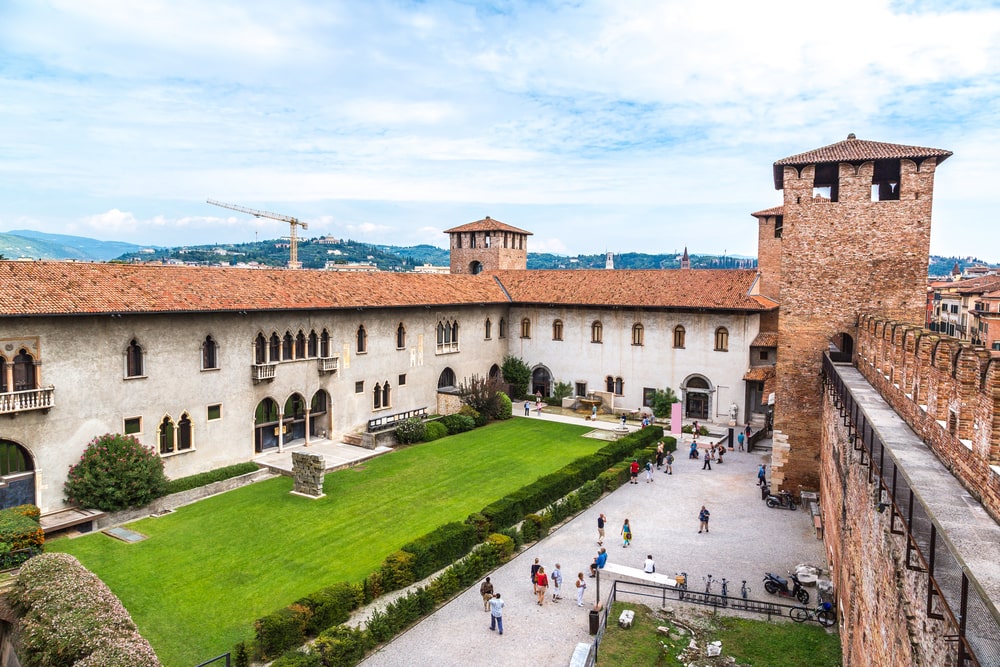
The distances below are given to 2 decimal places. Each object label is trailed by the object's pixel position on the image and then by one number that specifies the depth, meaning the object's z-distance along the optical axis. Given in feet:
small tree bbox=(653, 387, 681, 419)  143.13
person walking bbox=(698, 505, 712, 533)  79.66
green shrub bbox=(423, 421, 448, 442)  123.53
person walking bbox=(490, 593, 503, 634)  56.85
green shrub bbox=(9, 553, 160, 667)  41.06
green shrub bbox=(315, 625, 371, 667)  50.61
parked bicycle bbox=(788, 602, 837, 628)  59.11
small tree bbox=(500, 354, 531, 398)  161.99
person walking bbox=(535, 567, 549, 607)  61.98
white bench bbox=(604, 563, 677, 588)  66.74
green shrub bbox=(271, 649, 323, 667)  47.90
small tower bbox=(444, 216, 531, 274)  176.76
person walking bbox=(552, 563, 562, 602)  63.62
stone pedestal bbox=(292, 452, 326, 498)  89.66
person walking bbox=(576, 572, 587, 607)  61.93
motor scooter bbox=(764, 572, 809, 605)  62.75
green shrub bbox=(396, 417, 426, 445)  119.75
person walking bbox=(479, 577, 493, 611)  61.62
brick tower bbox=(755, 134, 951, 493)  79.30
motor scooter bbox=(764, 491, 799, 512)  89.35
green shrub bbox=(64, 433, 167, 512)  79.56
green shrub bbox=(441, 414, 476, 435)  130.11
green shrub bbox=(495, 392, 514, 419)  142.51
